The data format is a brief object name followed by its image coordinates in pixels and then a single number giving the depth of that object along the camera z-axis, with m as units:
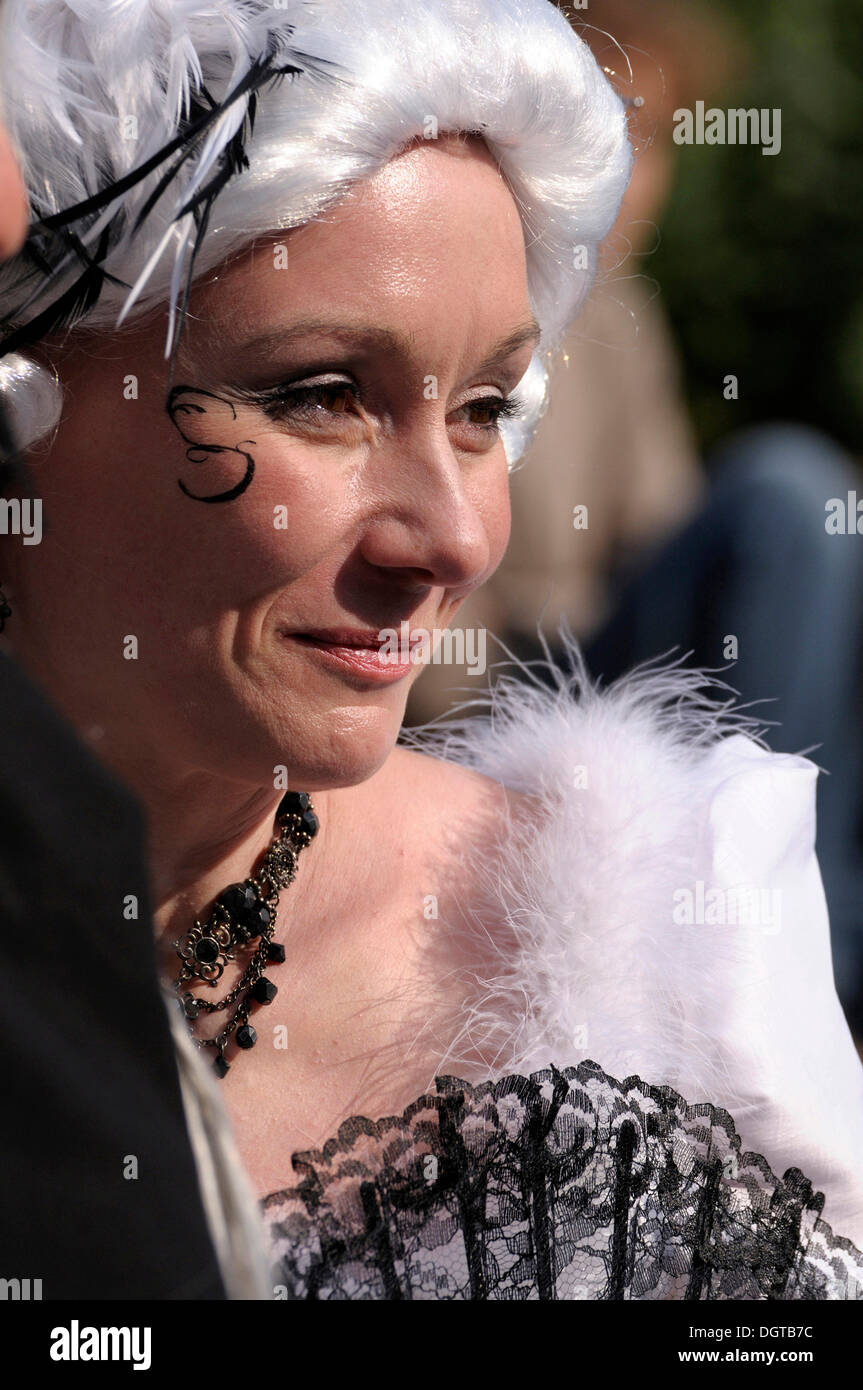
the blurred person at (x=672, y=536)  2.20
